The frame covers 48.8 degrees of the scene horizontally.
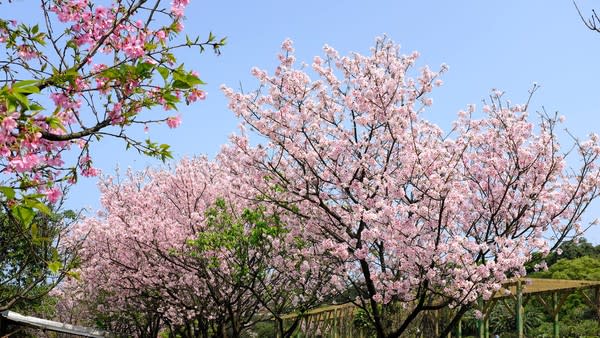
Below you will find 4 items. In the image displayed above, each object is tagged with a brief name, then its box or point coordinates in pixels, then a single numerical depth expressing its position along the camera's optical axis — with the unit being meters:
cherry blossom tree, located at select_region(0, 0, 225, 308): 4.31
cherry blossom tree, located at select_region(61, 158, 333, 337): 14.45
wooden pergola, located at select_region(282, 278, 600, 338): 15.55
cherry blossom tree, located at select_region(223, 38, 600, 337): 10.70
